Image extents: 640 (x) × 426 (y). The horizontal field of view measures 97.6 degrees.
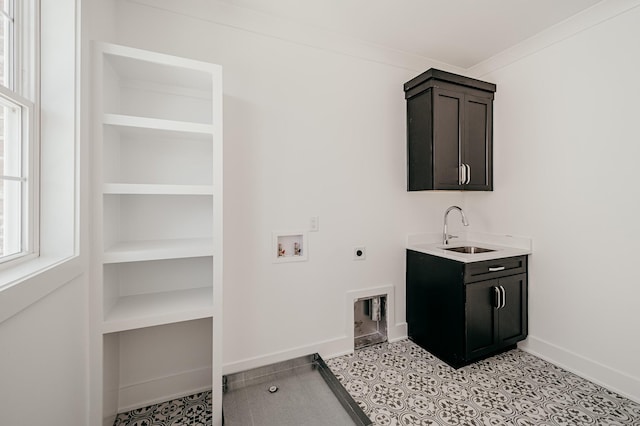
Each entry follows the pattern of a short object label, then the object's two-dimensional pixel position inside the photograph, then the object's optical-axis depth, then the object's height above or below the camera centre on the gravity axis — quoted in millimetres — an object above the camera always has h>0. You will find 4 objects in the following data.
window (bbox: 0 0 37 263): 1031 +292
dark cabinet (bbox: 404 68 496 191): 2316 +694
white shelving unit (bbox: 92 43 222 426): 1447 -113
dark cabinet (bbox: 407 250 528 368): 2088 -751
